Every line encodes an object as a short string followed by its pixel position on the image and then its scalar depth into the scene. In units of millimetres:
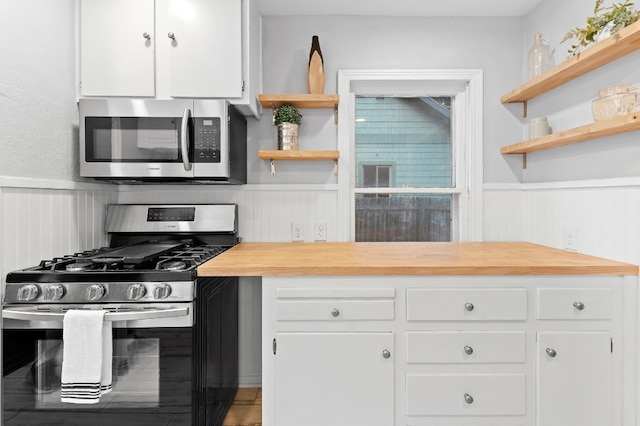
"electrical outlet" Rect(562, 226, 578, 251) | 2070
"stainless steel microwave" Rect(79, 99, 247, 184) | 2070
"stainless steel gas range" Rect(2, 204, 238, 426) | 1552
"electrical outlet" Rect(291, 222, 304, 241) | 2571
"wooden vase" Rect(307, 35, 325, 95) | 2449
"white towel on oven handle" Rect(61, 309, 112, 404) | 1497
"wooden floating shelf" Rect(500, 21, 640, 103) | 1582
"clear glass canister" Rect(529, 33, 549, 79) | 2264
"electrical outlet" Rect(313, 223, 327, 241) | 2578
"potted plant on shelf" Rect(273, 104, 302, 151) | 2445
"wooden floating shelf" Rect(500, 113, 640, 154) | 1582
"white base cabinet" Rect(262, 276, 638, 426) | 1690
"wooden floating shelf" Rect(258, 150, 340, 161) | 2383
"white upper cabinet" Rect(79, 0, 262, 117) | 2096
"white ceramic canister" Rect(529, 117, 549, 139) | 2268
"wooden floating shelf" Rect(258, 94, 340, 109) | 2379
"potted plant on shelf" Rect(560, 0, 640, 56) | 1632
